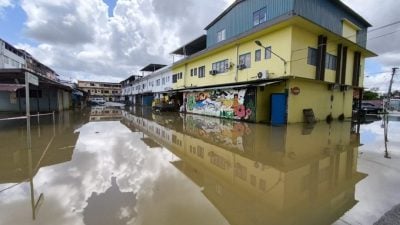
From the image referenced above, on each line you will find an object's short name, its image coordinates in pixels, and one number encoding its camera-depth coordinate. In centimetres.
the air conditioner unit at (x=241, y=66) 1771
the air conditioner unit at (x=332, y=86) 1822
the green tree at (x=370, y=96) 5403
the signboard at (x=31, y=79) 701
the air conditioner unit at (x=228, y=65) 1928
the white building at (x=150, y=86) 3414
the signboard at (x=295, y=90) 1500
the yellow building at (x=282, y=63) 1489
